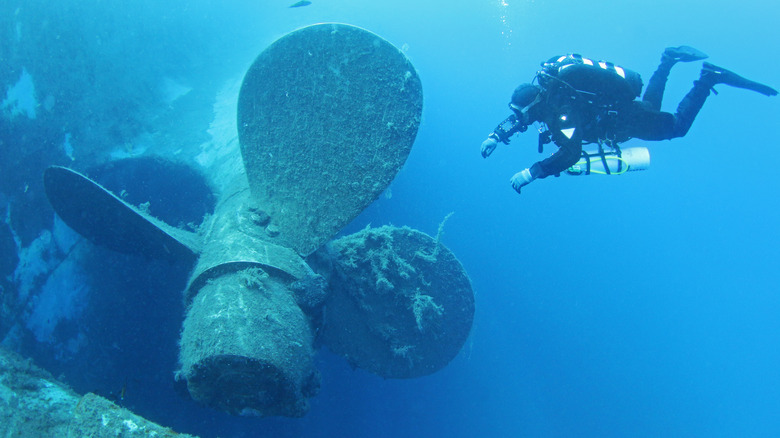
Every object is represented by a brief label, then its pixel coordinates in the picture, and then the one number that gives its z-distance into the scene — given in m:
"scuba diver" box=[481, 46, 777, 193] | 4.89
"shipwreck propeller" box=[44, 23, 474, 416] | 3.24
